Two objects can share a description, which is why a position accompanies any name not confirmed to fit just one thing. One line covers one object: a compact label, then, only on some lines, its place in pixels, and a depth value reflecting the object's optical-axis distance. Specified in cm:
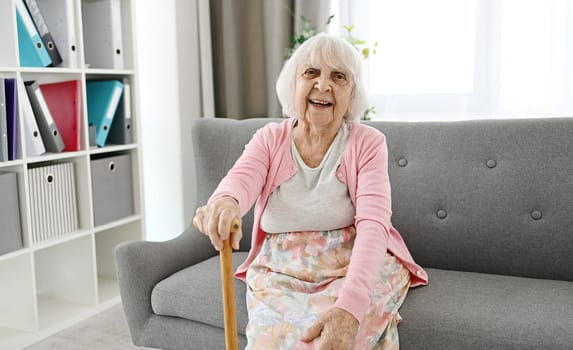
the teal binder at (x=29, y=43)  242
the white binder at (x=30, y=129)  237
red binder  261
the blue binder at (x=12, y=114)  229
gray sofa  186
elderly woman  150
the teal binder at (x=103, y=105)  277
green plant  279
